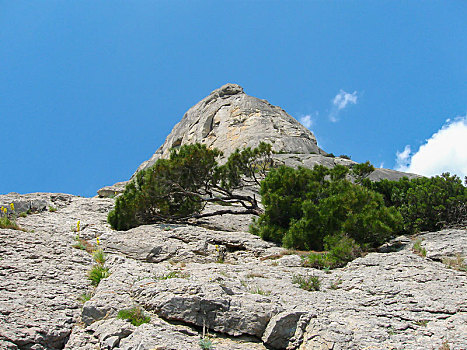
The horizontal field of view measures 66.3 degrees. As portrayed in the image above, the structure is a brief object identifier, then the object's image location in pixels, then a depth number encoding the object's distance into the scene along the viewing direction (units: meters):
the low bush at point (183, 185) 16.36
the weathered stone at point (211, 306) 5.74
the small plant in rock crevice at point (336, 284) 8.04
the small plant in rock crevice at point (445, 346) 4.88
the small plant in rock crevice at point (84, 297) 6.80
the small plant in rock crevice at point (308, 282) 7.89
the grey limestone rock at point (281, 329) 5.47
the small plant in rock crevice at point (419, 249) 10.49
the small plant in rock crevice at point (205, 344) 5.12
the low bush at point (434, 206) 14.62
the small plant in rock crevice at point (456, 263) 8.88
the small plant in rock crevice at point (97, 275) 7.83
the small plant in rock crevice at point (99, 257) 9.46
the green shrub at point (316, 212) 12.44
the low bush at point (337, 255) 10.08
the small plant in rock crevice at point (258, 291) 7.11
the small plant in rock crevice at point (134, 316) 5.65
